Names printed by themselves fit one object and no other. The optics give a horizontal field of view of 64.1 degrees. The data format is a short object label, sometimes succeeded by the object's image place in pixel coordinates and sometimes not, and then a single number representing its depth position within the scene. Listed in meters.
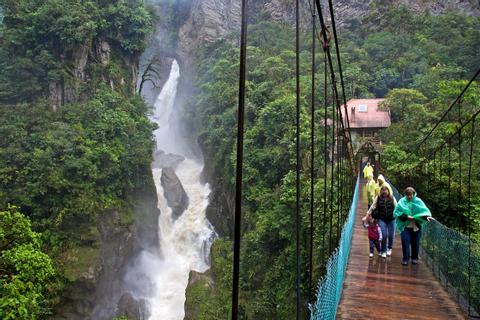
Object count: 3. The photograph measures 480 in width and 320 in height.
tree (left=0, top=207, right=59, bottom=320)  6.01
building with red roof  18.66
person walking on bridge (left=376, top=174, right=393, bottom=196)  4.76
